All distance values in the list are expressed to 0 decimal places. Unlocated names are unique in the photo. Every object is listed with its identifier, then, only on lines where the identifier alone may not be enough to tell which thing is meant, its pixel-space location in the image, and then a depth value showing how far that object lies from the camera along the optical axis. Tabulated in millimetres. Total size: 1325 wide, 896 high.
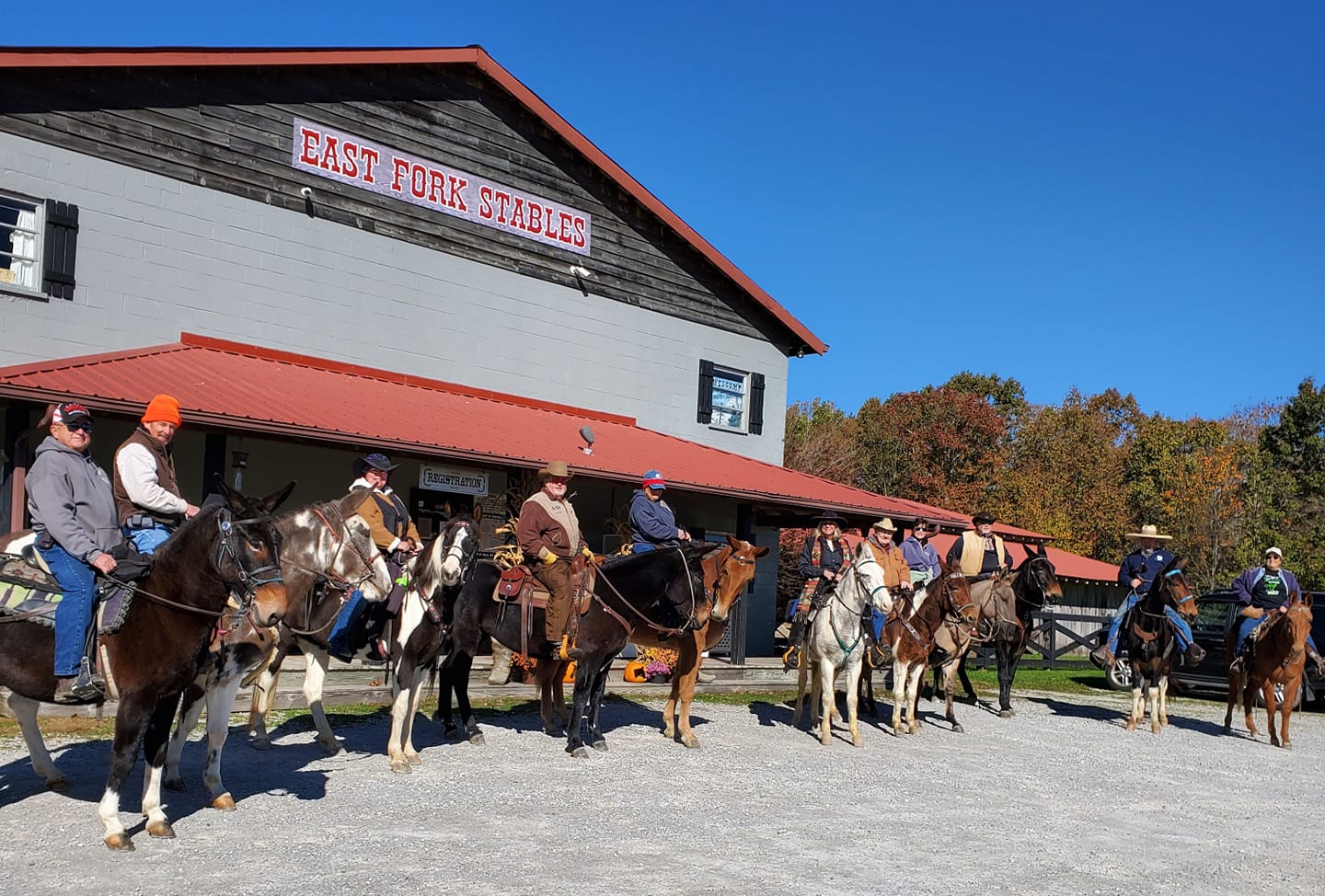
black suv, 21453
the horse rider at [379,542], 10328
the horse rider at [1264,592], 16078
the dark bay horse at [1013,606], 16375
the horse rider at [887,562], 13930
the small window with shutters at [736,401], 25062
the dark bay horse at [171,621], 7254
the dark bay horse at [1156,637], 15539
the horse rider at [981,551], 17297
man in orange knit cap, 7766
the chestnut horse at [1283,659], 15375
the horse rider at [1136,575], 16547
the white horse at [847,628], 13336
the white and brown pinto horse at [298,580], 8352
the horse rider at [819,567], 14383
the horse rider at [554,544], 11766
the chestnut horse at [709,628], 12422
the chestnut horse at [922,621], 14117
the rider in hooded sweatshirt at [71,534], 7137
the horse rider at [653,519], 13078
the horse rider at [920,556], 16656
